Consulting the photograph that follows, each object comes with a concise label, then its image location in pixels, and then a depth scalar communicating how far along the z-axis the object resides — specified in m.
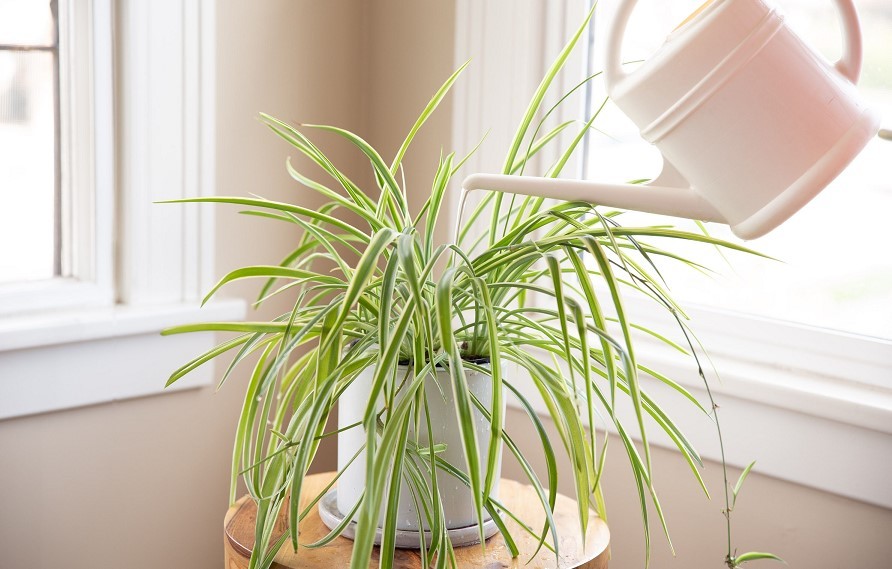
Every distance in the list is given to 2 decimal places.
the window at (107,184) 1.24
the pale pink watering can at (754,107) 0.68
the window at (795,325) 1.08
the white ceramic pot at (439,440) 0.87
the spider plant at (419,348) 0.71
